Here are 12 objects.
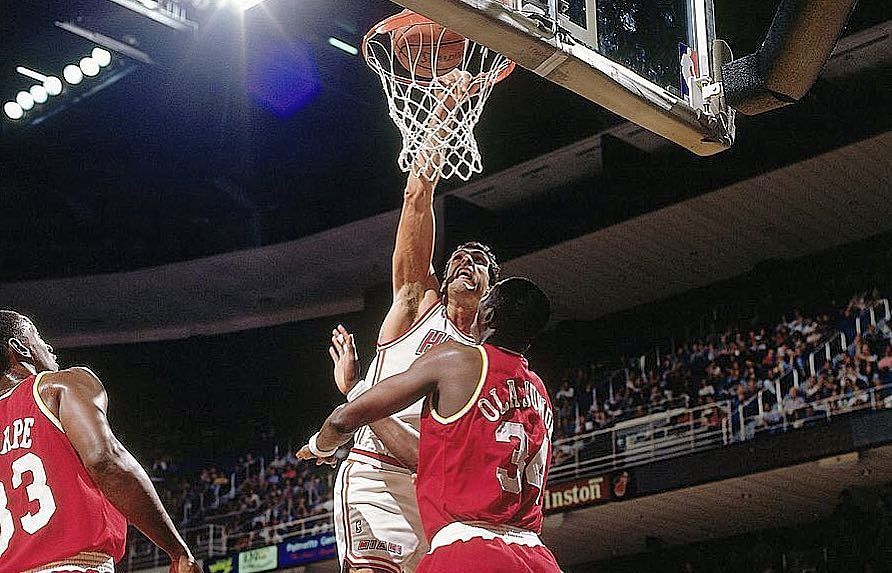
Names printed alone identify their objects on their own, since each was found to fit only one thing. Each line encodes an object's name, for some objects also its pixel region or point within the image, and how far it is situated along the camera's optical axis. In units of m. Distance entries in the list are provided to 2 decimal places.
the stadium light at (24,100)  15.58
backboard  3.36
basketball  5.46
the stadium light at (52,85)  15.10
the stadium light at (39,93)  15.34
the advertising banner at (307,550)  15.05
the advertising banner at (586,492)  13.51
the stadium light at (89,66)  14.66
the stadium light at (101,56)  14.47
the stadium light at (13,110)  15.68
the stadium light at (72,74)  14.80
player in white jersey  4.64
